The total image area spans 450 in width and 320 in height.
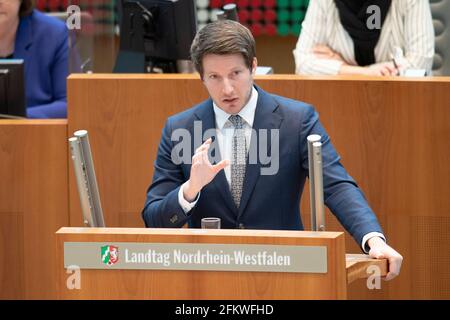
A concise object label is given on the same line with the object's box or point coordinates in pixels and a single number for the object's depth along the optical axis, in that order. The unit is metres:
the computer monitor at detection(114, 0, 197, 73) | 9.45
